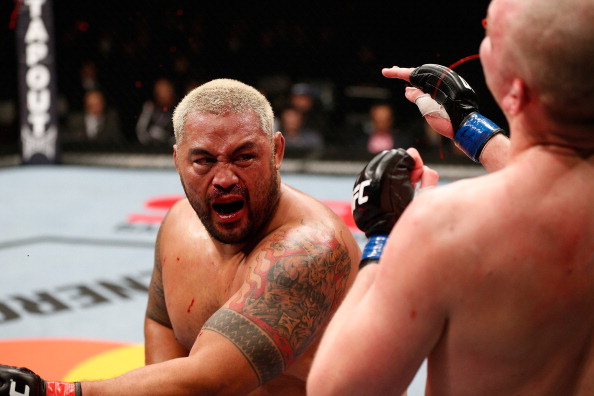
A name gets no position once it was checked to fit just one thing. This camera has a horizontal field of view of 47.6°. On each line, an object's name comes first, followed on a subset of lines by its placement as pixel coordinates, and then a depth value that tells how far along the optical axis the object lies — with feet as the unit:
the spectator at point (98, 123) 24.26
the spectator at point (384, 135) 21.08
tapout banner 22.62
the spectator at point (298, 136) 22.54
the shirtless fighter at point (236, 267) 4.77
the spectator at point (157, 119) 22.56
